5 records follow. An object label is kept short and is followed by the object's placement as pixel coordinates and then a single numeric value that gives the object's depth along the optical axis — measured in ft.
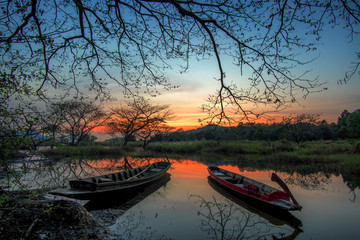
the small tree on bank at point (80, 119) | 97.08
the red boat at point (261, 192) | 22.44
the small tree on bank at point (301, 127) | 106.32
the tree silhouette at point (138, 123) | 103.09
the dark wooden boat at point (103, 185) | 24.32
